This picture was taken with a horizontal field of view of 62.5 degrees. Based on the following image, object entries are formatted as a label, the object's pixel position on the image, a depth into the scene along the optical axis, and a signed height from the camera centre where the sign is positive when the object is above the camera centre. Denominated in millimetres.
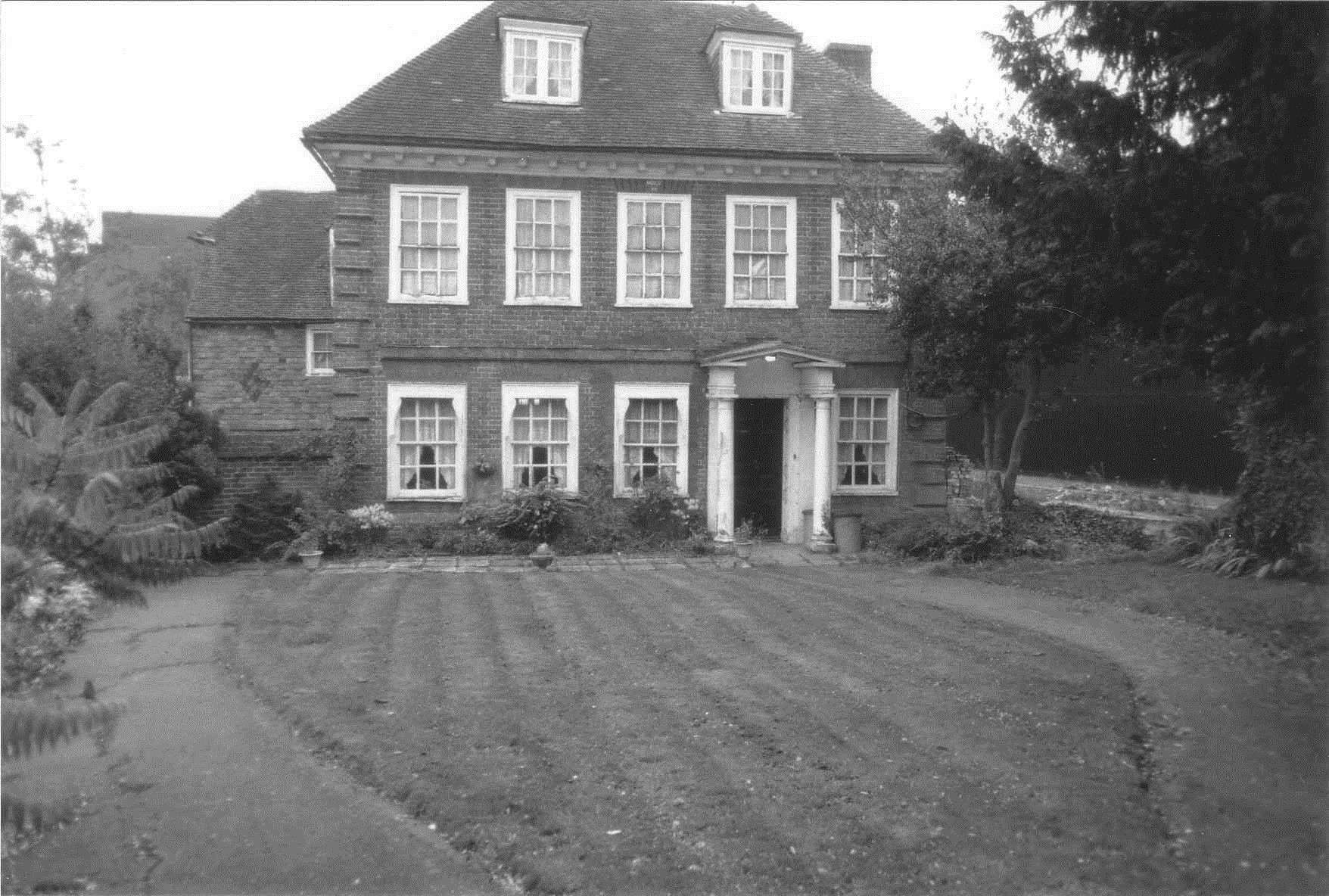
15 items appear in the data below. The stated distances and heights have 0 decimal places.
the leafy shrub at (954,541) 15836 -1254
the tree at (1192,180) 6523 +1853
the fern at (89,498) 4531 -220
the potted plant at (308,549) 15898 -1471
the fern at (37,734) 3988 -1058
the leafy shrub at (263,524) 16281 -1141
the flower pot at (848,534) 17750 -1274
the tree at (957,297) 15336 +2296
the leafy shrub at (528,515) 17000 -993
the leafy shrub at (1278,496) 11359 -399
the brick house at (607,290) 17484 +2670
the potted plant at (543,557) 15508 -1498
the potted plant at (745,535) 17739 -1378
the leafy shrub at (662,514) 17562 -980
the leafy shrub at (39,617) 4531 -1163
